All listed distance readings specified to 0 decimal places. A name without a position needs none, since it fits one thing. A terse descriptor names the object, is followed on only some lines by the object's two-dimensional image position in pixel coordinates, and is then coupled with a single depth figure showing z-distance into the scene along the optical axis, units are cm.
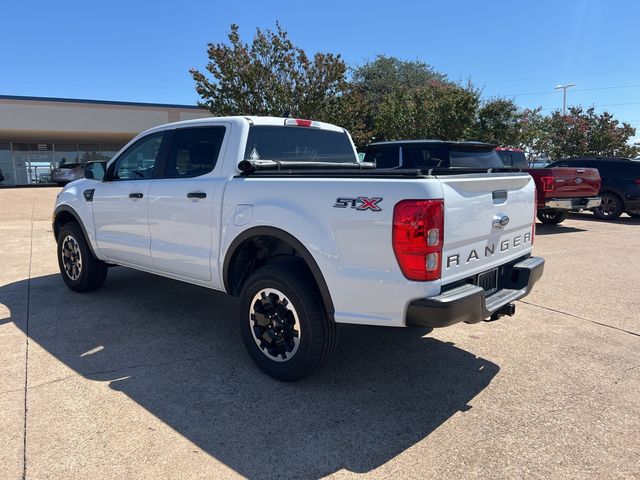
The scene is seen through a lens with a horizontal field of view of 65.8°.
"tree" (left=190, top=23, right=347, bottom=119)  1739
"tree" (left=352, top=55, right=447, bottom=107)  3719
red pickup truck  1117
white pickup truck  302
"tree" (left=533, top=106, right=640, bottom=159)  2461
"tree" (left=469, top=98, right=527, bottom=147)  2003
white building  2758
